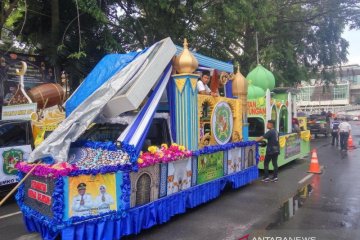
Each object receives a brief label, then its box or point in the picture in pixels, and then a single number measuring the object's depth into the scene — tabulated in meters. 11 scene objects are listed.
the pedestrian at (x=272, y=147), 9.88
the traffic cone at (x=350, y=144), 18.69
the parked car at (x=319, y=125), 26.38
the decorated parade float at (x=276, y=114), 11.47
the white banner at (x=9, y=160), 7.73
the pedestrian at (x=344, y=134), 16.45
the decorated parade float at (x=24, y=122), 7.87
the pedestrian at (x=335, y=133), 19.68
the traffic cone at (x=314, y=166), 11.14
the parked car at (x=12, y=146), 7.77
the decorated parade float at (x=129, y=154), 4.80
